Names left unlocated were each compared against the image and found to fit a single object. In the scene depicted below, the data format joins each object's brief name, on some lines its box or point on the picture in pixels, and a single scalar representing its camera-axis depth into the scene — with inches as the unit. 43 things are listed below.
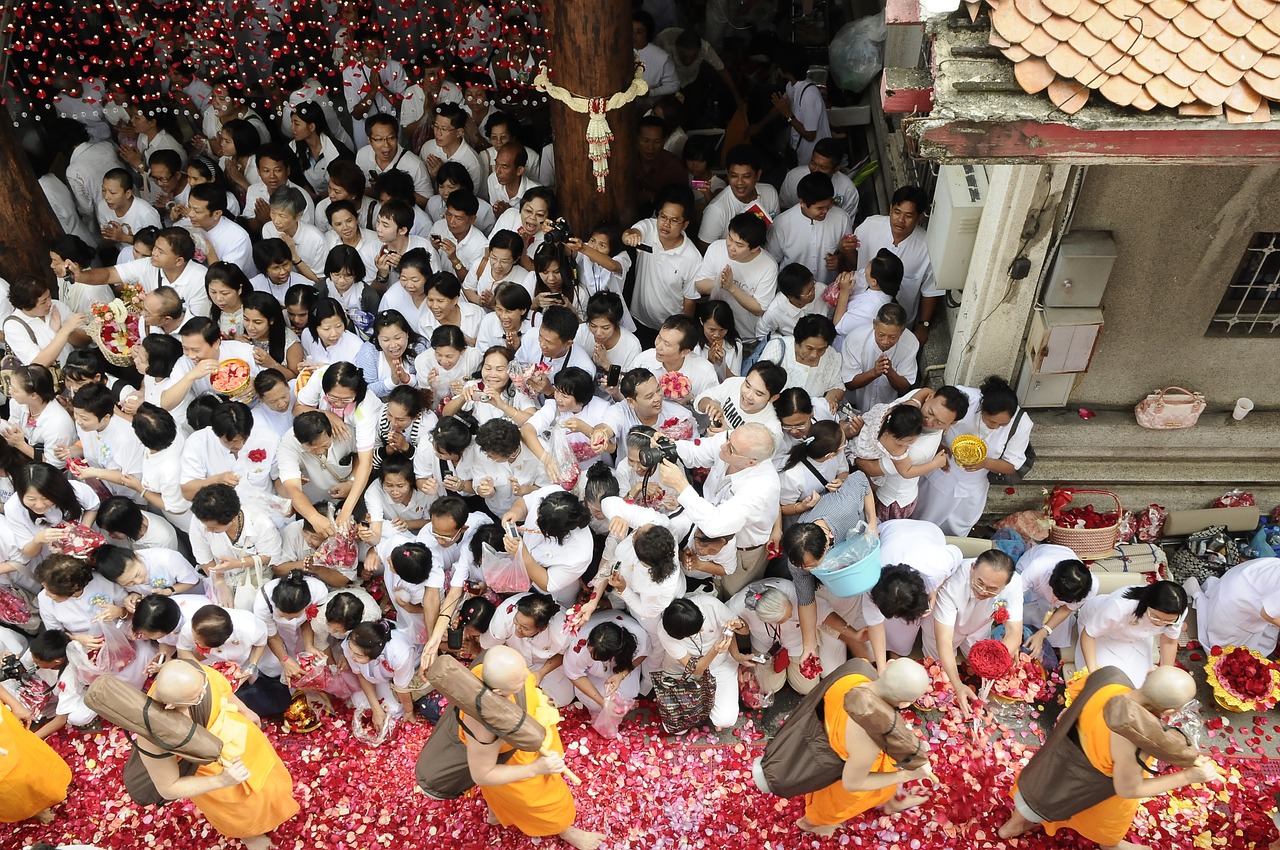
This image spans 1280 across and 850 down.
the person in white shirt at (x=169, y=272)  267.0
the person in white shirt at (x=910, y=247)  266.2
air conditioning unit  239.0
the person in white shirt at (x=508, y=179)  291.4
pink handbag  250.1
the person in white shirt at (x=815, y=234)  278.5
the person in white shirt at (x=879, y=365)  257.1
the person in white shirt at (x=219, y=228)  280.5
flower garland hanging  260.2
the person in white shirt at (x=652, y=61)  344.8
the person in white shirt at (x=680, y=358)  238.1
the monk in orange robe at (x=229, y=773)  179.3
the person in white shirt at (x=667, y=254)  270.4
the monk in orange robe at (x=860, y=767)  172.1
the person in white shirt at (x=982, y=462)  235.3
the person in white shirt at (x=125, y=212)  295.0
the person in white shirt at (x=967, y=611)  227.1
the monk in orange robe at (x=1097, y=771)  174.7
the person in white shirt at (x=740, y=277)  266.2
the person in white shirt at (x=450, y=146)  305.4
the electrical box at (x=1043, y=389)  250.1
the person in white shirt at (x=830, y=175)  288.5
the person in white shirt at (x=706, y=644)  207.8
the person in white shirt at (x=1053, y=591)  225.3
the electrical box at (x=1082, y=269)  226.5
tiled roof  159.9
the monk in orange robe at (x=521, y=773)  177.5
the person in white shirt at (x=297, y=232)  277.4
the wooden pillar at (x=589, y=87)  248.7
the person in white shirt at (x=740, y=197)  281.6
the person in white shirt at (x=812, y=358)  240.8
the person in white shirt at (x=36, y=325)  268.1
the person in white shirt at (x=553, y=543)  212.1
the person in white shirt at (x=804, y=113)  331.0
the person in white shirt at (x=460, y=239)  283.1
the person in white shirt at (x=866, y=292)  258.2
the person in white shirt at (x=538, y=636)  214.5
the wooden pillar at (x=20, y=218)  284.4
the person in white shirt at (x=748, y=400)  221.3
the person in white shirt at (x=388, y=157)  305.0
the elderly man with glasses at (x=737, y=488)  205.9
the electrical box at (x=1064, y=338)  233.8
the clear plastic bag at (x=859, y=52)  332.8
